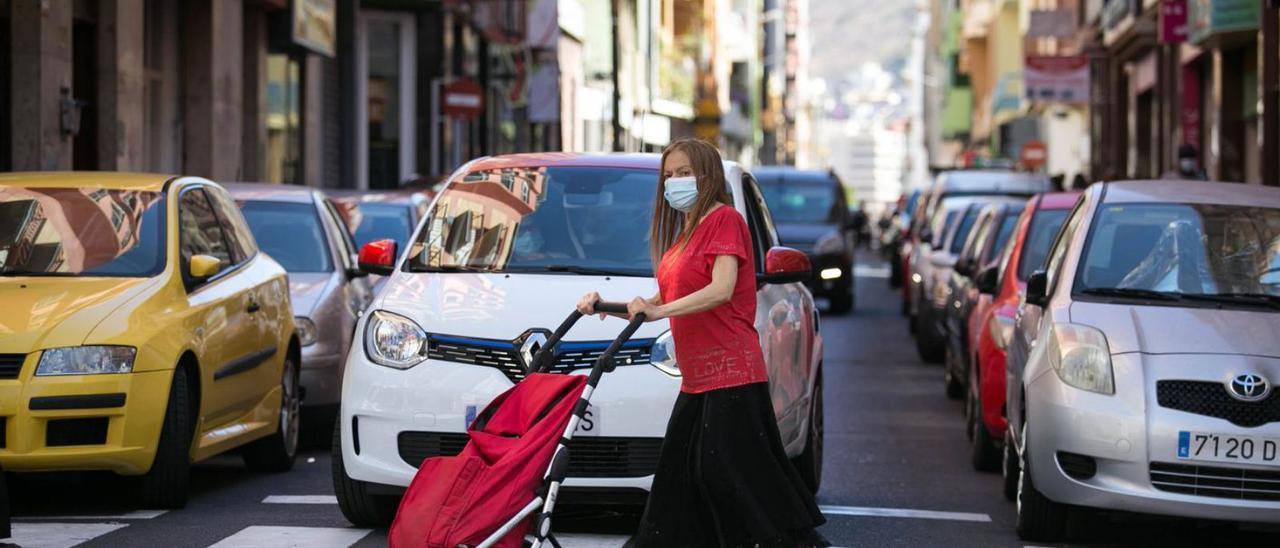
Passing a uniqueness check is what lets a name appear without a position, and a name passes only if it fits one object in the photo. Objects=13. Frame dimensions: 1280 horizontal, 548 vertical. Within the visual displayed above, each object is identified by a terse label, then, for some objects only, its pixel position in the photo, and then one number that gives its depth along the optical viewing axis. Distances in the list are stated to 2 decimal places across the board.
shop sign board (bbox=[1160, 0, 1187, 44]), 32.22
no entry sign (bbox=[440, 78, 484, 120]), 33.16
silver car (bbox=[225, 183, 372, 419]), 13.09
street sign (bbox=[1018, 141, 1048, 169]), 63.62
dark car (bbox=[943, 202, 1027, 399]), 15.88
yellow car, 9.35
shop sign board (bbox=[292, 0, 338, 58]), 30.16
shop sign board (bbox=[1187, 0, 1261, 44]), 28.03
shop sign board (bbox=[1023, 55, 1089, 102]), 47.96
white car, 8.68
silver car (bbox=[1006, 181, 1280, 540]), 8.66
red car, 12.09
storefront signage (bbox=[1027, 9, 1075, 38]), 51.69
